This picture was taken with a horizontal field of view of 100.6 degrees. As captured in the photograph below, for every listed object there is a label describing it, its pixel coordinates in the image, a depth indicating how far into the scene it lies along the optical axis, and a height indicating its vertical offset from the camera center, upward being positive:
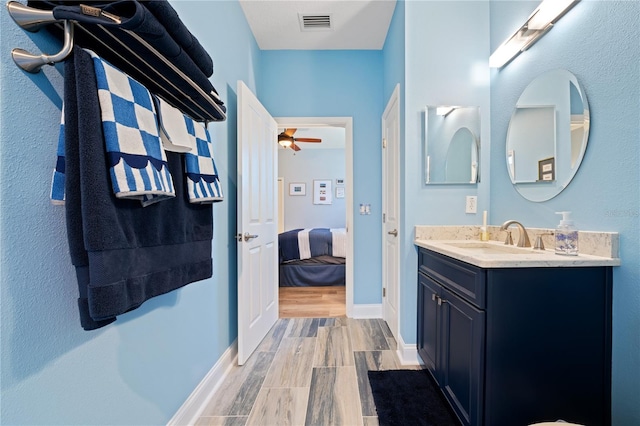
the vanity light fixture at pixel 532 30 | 1.36 +1.02
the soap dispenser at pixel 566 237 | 1.23 -0.14
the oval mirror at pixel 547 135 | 1.30 +0.40
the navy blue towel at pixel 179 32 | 0.76 +0.57
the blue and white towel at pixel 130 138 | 0.72 +0.20
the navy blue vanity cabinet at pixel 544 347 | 1.11 -0.59
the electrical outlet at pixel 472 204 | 1.94 +0.02
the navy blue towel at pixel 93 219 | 0.69 -0.03
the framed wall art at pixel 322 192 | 6.49 +0.37
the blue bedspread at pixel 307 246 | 3.86 -0.57
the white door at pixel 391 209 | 2.20 -0.02
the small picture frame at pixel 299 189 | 6.52 +0.45
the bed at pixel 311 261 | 3.85 -0.78
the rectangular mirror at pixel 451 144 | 1.94 +0.46
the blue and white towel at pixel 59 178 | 0.69 +0.08
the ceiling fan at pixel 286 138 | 4.05 +1.06
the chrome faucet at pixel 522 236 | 1.54 -0.17
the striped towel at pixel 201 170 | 1.16 +0.17
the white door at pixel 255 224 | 1.91 -0.14
